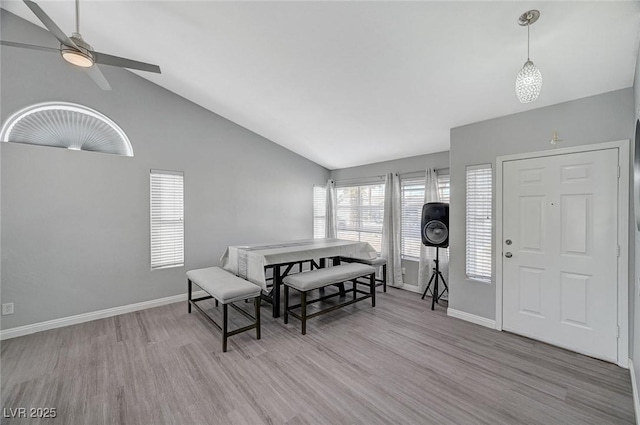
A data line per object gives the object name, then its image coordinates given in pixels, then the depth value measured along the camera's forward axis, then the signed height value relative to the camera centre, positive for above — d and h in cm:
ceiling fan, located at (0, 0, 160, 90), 163 +120
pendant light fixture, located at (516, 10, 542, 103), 161 +84
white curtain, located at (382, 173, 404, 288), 462 -35
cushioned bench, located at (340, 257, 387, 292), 440 -92
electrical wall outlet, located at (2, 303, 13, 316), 277 -107
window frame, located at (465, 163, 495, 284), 306 -23
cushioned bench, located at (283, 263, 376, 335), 298 -88
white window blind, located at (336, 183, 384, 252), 509 -3
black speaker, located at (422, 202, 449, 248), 363 -20
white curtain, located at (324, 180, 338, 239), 585 -3
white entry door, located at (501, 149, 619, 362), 235 -40
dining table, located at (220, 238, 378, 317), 312 -62
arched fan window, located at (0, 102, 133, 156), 291 +102
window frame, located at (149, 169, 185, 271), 370 -13
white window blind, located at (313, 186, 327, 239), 593 +2
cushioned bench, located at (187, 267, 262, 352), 257 -85
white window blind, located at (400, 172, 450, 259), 439 -6
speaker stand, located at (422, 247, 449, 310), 364 -108
